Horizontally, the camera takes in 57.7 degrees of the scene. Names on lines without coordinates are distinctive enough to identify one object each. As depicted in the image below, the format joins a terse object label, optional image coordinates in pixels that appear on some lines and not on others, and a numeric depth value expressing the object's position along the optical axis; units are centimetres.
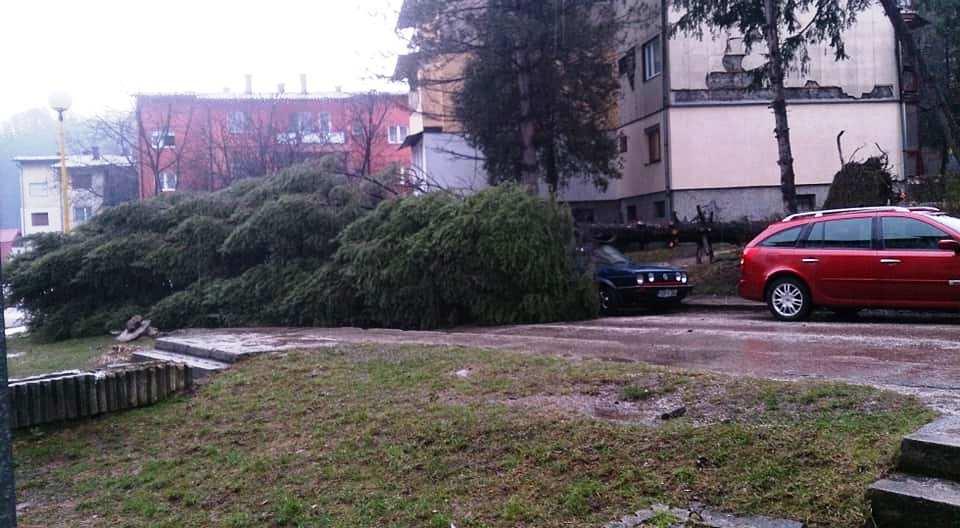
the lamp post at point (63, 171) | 1914
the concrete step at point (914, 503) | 437
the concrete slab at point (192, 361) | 1054
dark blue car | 1764
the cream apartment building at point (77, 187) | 3510
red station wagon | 1238
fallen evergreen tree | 1672
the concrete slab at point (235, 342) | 1129
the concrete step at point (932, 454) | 471
